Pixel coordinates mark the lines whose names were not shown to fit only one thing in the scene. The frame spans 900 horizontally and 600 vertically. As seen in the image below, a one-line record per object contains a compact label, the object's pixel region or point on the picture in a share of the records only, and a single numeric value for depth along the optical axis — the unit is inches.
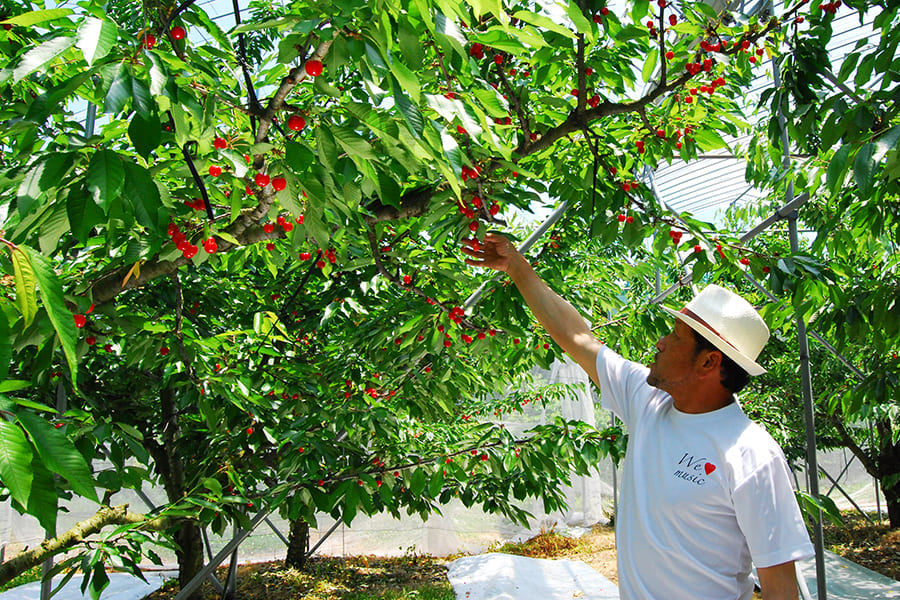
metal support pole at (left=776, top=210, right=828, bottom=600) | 105.3
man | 42.1
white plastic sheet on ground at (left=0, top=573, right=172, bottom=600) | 207.5
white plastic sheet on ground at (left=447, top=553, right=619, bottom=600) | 233.5
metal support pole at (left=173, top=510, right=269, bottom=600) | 92.6
